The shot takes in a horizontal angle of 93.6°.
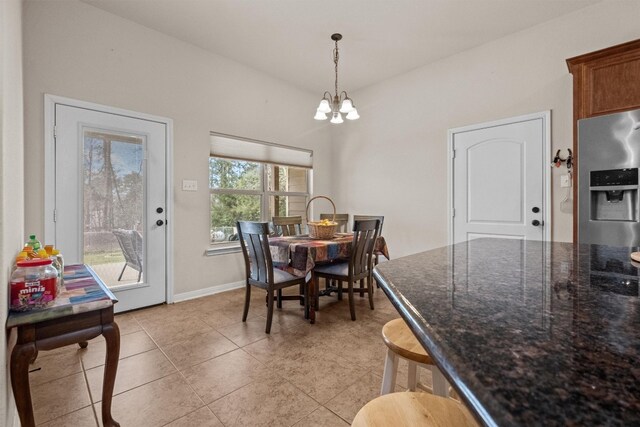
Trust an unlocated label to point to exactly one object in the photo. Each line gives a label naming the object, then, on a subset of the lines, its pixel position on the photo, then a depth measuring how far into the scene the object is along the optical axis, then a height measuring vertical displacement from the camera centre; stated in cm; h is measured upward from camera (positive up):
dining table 254 -36
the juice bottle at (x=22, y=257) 139 -21
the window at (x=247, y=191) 379 +29
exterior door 267 +13
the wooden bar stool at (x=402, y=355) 100 -48
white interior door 313 +35
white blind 375 +84
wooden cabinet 225 +101
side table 118 -51
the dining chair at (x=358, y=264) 275 -51
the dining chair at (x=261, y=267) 250 -49
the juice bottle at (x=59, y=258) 165 -26
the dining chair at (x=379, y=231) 346 -16
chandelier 286 +100
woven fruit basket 303 -17
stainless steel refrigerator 219 +25
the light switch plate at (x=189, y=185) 341 +31
